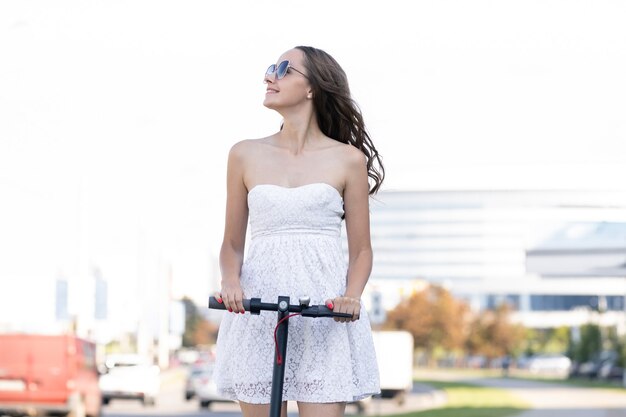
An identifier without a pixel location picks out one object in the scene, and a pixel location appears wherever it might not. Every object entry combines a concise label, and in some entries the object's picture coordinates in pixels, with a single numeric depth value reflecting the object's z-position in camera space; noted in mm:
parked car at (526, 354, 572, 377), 143375
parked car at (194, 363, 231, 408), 37500
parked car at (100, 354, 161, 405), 41250
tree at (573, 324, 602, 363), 89188
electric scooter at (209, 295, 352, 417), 3945
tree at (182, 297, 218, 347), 164500
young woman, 4242
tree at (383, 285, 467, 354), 115188
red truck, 23234
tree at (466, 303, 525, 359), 127750
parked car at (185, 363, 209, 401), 41231
